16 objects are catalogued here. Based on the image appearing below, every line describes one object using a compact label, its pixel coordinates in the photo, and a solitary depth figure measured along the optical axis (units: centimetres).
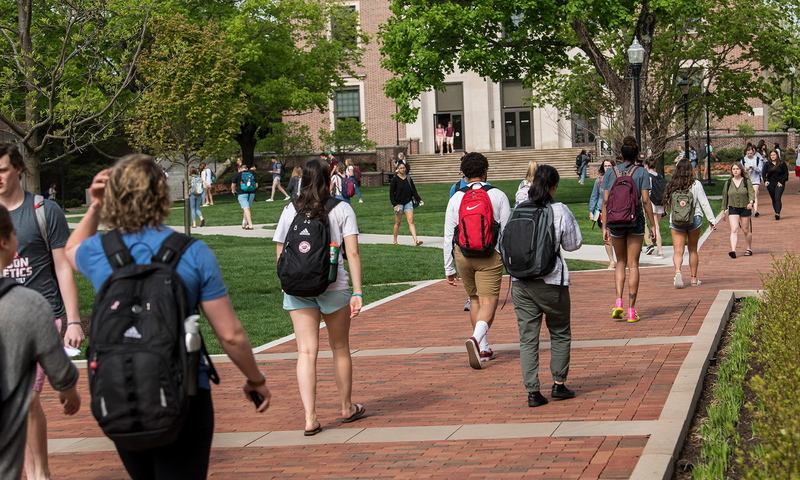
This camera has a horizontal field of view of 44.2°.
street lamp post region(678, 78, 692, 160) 3253
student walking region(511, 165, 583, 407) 690
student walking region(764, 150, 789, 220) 2409
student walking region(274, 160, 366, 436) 627
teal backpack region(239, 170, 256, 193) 2480
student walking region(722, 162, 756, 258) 1645
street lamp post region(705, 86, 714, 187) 3729
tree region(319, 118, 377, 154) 5106
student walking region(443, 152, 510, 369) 812
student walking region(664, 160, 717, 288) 1265
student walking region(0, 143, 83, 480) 516
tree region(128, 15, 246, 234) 1831
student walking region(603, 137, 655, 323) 1030
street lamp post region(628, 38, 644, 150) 2000
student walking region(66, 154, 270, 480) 353
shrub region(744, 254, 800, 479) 391
